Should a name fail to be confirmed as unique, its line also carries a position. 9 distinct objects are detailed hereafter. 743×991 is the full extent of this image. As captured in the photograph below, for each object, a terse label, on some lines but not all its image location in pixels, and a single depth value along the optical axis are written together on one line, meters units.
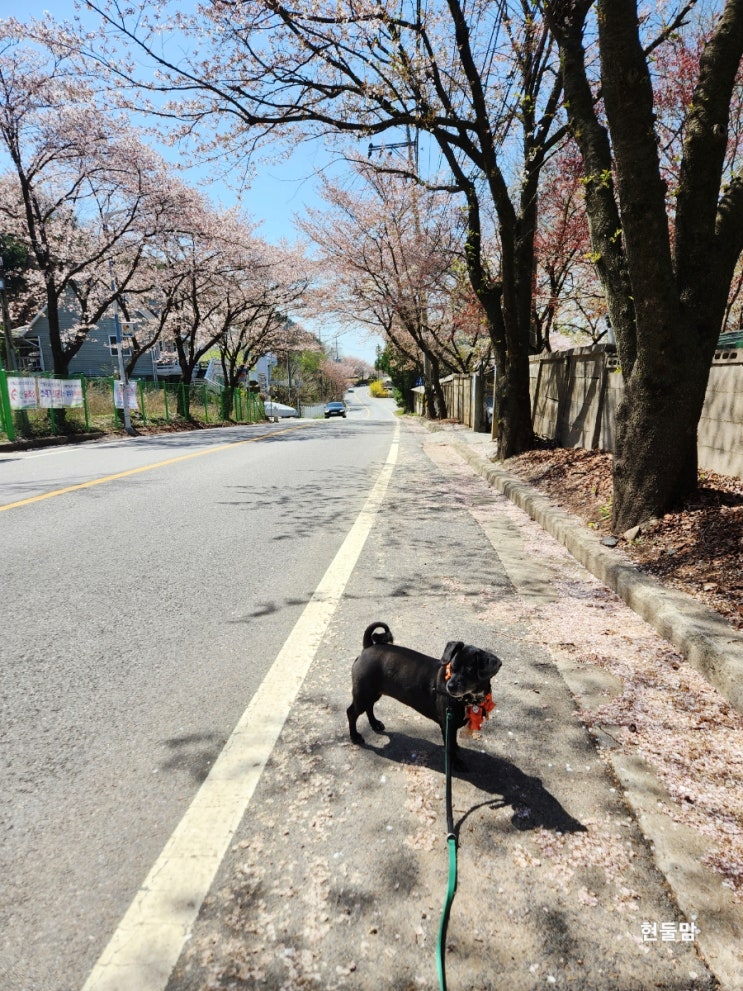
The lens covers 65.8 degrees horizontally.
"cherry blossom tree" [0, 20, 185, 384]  16.22
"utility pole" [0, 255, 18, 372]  20.64
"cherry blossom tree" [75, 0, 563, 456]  7.60
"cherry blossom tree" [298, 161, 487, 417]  22.31
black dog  1.81
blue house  39.44
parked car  51.65
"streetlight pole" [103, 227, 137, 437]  19.97
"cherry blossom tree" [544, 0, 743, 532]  4.12
